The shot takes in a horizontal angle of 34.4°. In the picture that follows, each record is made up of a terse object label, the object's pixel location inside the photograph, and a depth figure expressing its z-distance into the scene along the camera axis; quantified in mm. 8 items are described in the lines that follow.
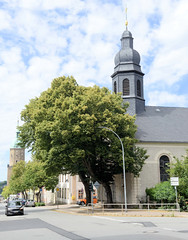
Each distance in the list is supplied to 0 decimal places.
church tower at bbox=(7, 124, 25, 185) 158875
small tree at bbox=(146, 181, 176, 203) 29675
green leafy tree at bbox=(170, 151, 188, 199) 27570
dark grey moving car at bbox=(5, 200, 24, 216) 28844
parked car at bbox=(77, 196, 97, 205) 45194
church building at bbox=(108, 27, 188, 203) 35219
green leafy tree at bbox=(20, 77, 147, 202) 26344
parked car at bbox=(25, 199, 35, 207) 54469
